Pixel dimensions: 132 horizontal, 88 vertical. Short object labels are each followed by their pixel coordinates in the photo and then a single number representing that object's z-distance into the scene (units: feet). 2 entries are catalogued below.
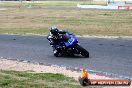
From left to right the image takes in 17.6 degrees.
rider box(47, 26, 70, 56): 54.69
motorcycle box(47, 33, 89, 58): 53.36
